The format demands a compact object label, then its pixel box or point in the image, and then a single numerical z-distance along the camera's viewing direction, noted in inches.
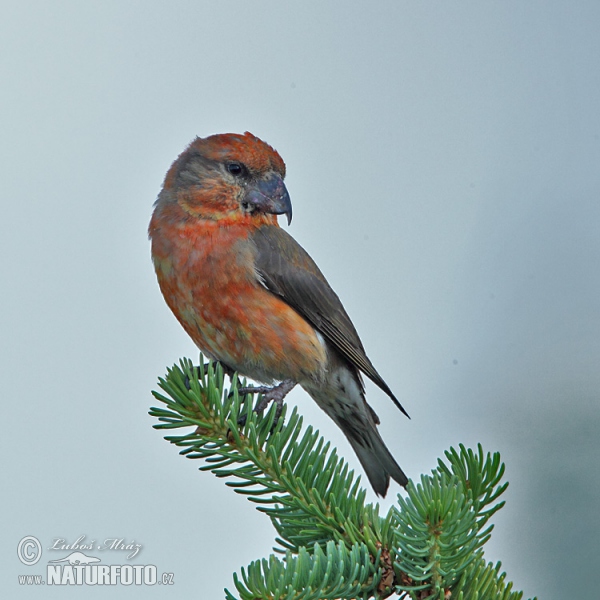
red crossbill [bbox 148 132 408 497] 181.7
